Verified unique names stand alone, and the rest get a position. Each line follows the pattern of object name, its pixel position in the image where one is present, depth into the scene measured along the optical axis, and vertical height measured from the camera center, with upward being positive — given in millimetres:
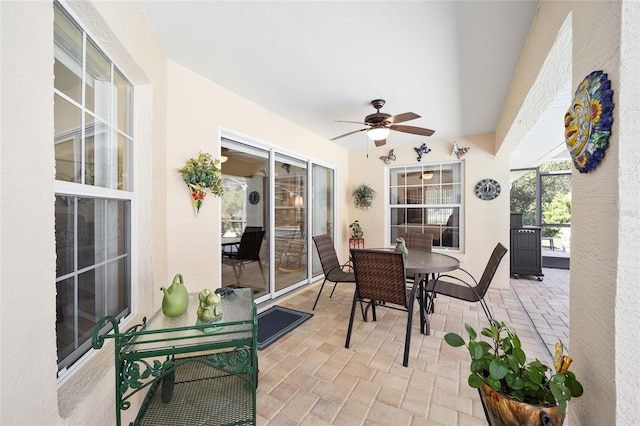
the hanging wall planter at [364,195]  5242 +345
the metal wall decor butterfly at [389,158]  5062 +1096
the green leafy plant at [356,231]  5348 -409
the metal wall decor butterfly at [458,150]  4480 +1096
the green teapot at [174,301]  1496 -536
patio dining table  2408 -541
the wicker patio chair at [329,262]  3177 -688
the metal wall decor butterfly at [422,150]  4768 +1176
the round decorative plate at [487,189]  4301 +391
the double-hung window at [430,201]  4750 +204
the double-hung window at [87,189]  1163 +123
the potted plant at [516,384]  896 -663
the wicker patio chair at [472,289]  2418 -814
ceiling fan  2857 +1007
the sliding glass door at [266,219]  3189 -102
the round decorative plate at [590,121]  816 +322
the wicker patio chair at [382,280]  2213 -629
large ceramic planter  896 -740
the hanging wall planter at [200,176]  2336 +332
